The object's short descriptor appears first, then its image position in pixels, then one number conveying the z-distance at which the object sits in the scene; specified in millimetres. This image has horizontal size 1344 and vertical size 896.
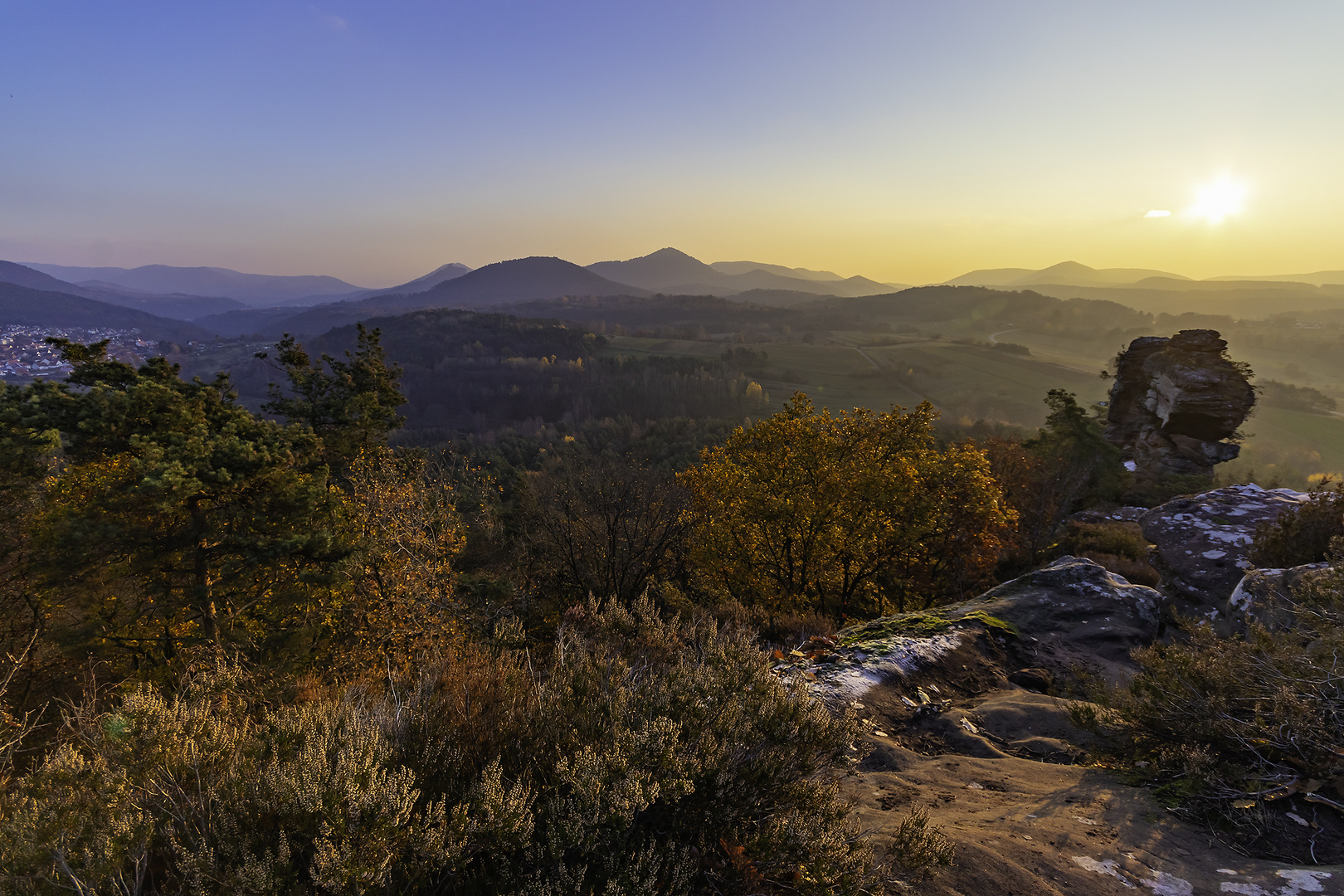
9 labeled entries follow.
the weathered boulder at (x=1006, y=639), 7440
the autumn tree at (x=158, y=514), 12094
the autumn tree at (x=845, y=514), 14250
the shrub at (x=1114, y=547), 13359
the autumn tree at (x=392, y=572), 13345
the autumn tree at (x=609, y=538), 16859
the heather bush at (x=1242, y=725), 4113
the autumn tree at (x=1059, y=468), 26016
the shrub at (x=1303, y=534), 11992
